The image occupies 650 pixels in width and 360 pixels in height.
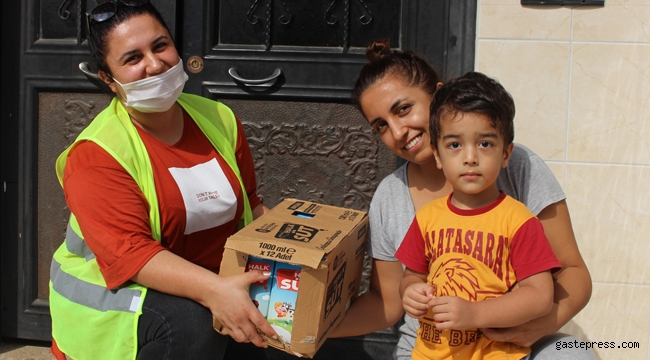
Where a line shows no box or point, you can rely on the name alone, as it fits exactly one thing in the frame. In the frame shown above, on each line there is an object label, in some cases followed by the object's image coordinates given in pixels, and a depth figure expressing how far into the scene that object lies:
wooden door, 2.96
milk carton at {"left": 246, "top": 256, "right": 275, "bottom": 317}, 1.71
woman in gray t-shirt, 1.81
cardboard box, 1.62
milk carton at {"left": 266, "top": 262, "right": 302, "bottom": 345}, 1.69
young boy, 1.59
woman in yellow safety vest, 1.80
